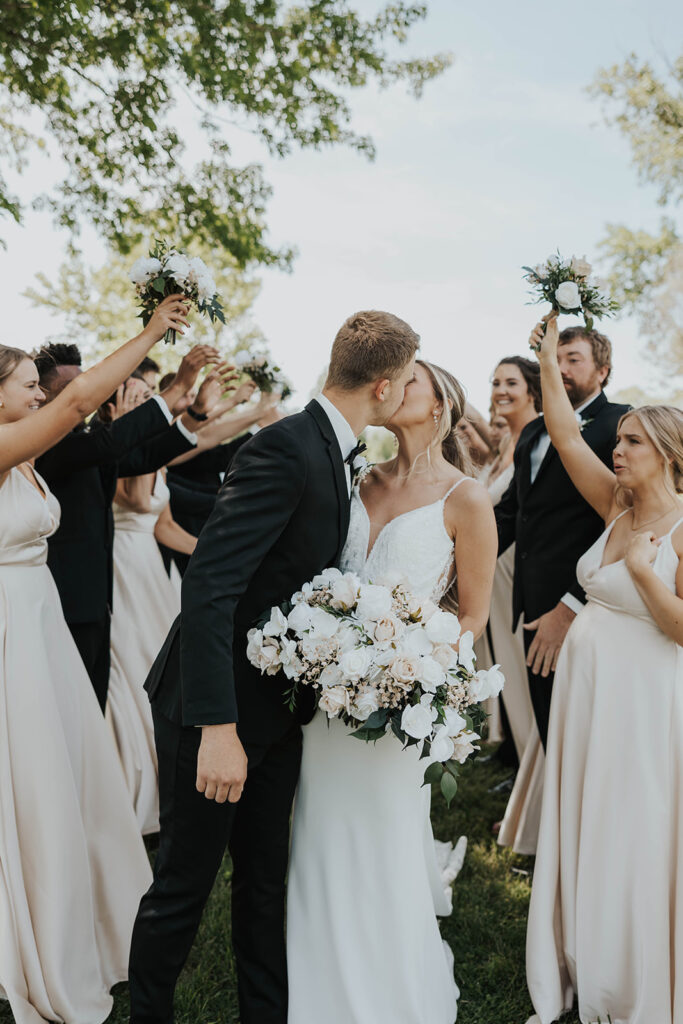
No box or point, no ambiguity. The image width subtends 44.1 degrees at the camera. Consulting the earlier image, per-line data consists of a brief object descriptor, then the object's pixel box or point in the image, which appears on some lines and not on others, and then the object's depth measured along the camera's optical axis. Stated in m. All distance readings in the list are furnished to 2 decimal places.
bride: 3.04
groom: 2.54
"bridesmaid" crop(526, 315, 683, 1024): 3.31
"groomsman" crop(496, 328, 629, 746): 4.44
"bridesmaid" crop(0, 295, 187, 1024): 3.27
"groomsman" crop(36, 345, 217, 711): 4.20
